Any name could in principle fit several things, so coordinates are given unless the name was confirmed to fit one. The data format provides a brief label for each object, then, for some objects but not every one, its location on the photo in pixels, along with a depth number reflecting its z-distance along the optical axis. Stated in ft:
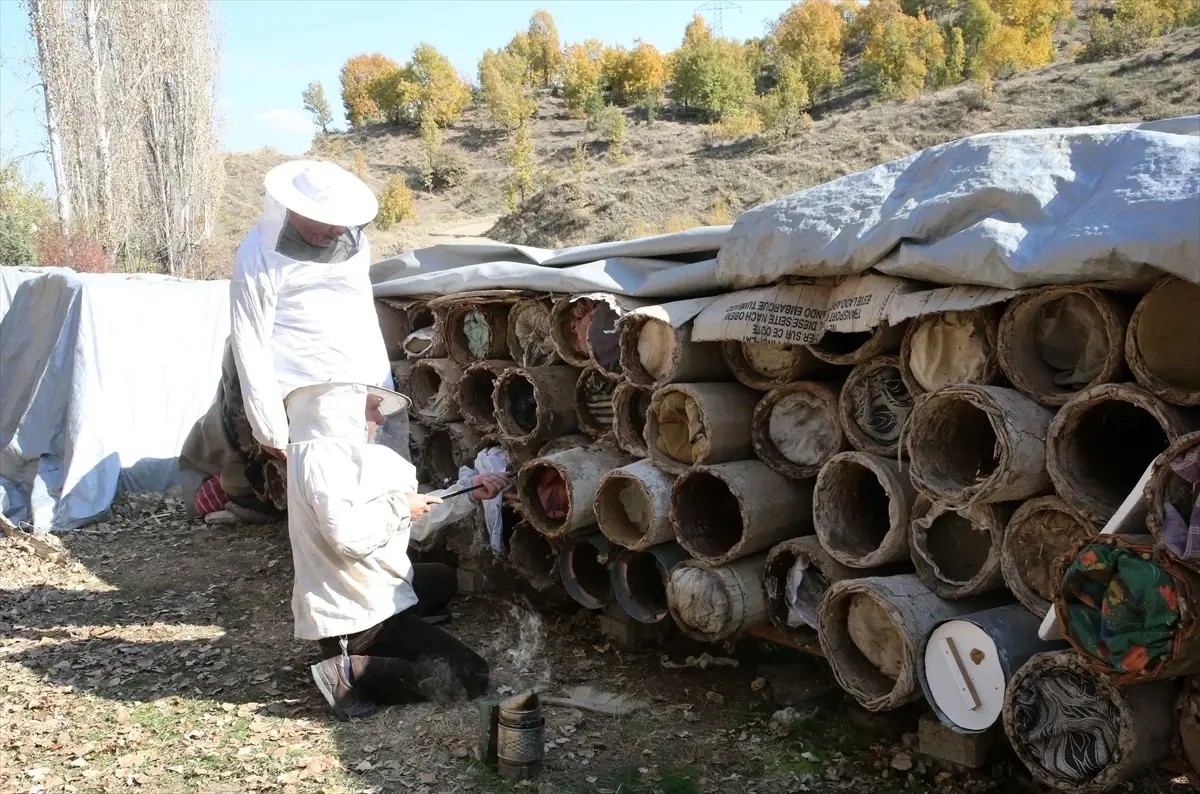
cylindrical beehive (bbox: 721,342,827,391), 11.08
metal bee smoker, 9.66
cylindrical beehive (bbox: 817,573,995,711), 8.89
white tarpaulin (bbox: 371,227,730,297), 12.19
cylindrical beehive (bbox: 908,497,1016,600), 8.95
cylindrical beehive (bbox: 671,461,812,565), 10.84
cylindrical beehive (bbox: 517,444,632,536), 12.37
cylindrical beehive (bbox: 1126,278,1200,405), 7.81
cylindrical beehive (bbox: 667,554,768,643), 10.84
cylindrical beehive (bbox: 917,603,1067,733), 8.30
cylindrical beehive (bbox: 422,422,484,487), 15.53
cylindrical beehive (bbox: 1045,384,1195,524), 7.66
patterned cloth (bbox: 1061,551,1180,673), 7.01
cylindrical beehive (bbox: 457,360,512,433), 14.99
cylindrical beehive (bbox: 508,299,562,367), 14.24
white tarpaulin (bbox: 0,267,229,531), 21.02
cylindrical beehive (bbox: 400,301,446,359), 16.07
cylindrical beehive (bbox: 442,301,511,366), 15.24
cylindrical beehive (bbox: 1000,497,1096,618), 8.52
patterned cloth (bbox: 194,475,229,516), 20.38
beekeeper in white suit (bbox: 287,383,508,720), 11.11
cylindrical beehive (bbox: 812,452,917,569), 9.57
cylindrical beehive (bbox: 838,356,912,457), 10.05
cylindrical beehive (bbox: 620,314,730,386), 11.55
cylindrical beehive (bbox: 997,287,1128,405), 8.53
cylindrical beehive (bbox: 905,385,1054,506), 8.27
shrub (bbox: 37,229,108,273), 44.27
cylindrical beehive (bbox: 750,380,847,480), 10.73
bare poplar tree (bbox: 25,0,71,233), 53.78
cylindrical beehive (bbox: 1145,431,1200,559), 6.83
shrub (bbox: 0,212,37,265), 43.80
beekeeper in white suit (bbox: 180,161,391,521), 11.60
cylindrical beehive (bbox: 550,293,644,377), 12.58
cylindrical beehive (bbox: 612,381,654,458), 12.55
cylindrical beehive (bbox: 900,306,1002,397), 9.05
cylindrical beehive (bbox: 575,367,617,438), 13.50
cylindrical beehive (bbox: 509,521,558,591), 13.70
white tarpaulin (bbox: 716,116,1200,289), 7.61
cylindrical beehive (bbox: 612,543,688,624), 12.24
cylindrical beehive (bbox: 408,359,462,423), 15.76
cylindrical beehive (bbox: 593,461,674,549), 11.55
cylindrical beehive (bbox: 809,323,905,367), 10.02
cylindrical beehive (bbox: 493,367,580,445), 13.71
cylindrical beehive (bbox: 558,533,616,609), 13.02
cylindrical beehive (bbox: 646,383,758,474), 11.18
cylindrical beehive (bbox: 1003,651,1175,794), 7.52
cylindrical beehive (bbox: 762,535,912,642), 10.46
